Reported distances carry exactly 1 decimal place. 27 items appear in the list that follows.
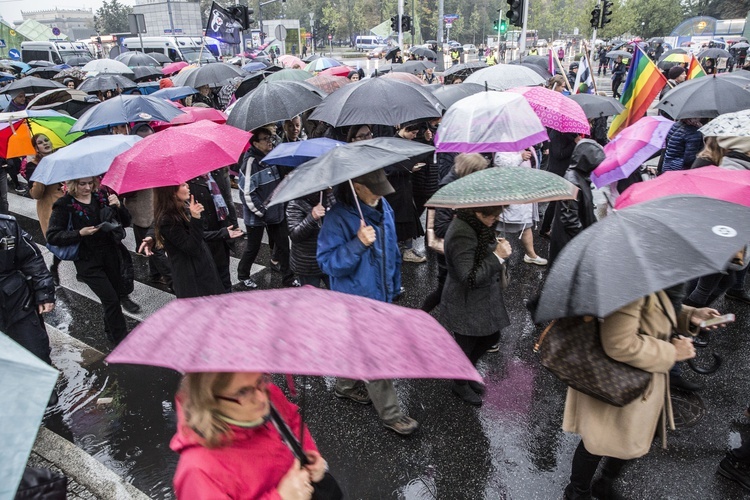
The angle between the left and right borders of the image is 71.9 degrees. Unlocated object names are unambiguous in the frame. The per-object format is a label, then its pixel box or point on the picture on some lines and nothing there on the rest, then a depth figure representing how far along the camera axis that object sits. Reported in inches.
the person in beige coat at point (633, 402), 91.6
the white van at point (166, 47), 1088.2
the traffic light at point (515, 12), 593.0
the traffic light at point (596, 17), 634.5
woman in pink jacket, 63.6
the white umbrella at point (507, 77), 337.7
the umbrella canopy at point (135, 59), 697.0
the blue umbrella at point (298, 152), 162.2
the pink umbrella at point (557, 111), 217.8
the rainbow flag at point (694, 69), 369.3
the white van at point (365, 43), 2625.5
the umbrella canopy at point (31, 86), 440.5
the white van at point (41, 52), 1145.4
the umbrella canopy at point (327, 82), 361.7
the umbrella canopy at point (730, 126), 166.1
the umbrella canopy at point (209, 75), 452.4
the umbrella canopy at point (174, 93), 410.9
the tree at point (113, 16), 3282.5
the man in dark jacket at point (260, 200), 207.2
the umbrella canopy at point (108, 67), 543.1
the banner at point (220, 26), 577.0
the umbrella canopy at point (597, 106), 263.0
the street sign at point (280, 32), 1112.2
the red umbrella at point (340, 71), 496.7
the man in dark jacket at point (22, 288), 140.9
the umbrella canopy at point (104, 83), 422.6
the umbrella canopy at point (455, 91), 303.1
